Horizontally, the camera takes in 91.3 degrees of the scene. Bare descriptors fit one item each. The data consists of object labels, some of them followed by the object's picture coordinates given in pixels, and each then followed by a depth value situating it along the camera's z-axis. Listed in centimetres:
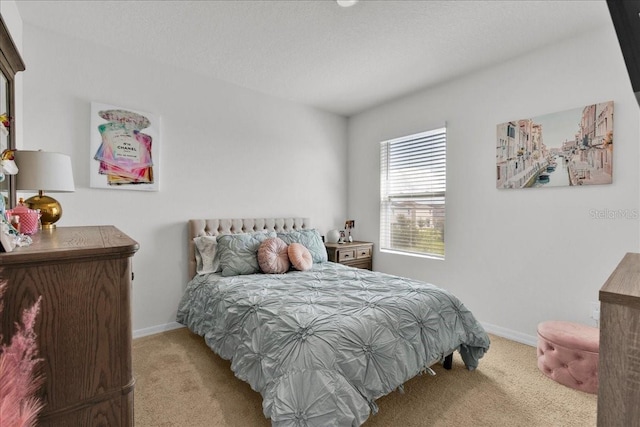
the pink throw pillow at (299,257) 300
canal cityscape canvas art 239
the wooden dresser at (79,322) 80
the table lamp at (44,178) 161
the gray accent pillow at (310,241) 335
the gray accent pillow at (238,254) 285
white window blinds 352
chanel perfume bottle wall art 270
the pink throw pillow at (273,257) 289
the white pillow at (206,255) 302
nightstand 390
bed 149
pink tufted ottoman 203
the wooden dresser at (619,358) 62
